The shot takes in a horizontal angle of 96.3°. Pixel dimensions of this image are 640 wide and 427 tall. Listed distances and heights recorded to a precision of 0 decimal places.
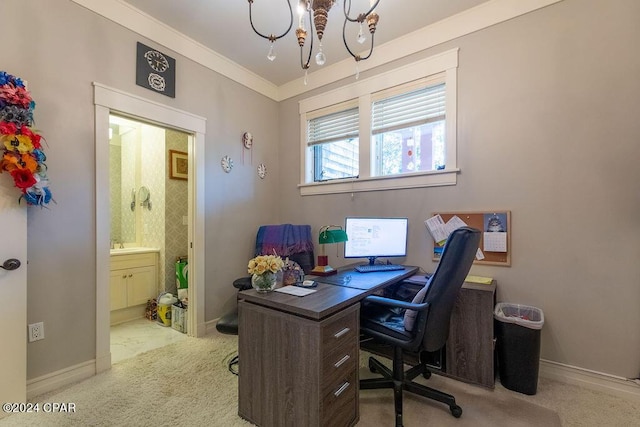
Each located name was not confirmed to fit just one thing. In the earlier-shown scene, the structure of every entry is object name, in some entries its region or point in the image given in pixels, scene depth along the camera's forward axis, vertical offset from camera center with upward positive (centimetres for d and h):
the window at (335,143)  318 +79
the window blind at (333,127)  318 +97
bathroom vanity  323 -83
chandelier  153 +108
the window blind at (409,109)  260 +98
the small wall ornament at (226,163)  311 +52
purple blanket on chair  312 -32
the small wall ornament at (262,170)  351 +50
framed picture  350 +58
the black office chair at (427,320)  152 -64
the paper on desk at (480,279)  217 -53
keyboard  237 -48
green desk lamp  219 -21
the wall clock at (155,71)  242 +124
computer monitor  247 -23
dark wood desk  137 -75
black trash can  189 -95
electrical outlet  190 -81
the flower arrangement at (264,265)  166 -32
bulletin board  223 -18
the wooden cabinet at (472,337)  198 -90
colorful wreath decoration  164 +41
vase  167 -41
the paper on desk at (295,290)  167 -48
